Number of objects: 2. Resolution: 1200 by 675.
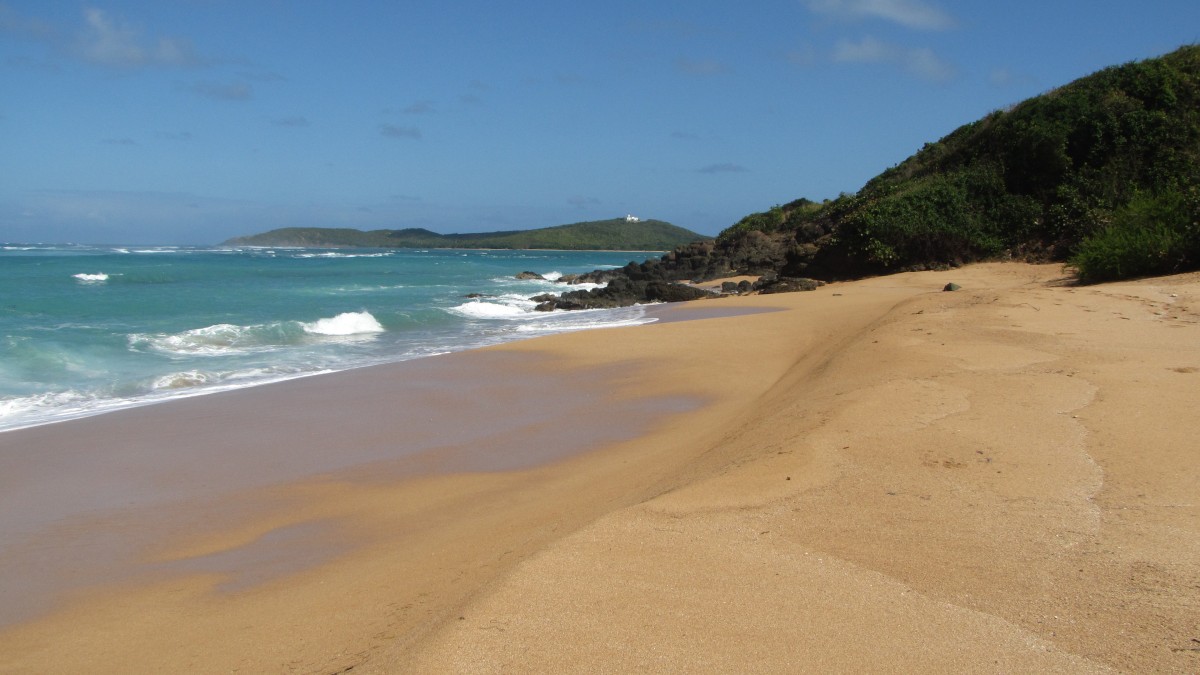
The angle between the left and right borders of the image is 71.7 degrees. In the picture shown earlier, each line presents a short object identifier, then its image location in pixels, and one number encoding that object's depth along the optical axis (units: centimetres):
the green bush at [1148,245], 1419
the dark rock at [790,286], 2366
